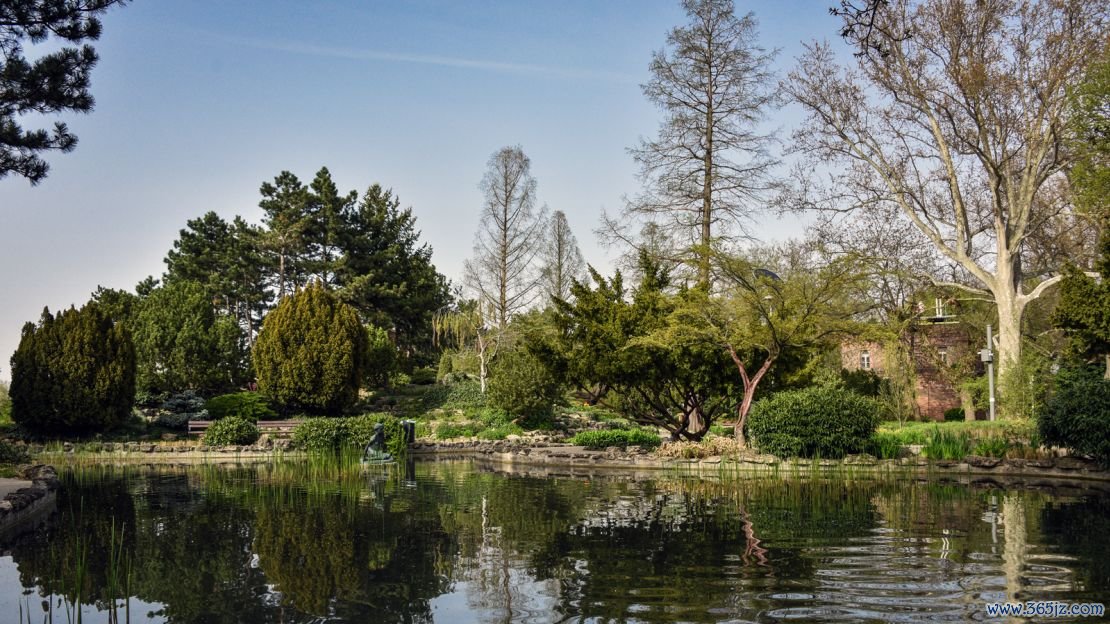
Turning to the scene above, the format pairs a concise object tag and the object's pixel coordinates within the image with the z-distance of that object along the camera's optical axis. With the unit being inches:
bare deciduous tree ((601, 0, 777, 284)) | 887.7
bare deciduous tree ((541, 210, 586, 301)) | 1498.5
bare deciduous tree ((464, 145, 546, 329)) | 1448.1
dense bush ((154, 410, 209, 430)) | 1003.3
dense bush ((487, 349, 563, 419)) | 1006.4
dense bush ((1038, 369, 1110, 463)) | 512.7
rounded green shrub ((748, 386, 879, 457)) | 594.5
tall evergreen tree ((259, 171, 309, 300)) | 1568.7
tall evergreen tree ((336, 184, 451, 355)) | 1600.6
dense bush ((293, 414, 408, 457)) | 805.2
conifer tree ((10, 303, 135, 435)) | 903.7
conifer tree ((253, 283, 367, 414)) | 1075.3
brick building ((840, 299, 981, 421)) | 1218.0
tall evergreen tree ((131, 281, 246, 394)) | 1136.8
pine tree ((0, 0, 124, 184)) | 427.8
